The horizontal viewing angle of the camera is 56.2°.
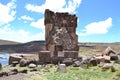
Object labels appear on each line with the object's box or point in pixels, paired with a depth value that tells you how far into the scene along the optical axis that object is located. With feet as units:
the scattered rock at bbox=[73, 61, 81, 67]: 34.75
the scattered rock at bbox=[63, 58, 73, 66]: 36.81
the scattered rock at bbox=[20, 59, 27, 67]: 37.40
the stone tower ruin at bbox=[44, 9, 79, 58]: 42.31
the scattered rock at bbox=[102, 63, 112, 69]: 32.03
